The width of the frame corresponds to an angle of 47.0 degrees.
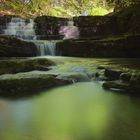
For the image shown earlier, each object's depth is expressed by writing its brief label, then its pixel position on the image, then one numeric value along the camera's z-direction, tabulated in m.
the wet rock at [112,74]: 4.04
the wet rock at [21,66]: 4.48
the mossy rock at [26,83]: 3.54
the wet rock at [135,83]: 3.51
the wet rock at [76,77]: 4.14
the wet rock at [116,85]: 3.61
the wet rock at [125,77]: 3.71
